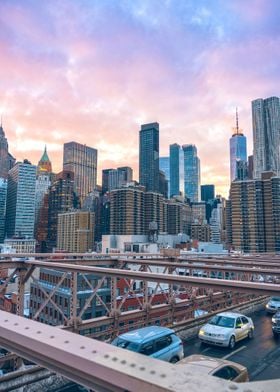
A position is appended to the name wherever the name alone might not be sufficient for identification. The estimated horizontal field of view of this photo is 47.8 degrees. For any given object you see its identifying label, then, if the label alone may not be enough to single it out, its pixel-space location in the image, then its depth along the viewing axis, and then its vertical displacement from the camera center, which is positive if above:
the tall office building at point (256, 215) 127.56 +7.92
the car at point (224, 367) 6.92 -3.03
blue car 8.28 -2.91
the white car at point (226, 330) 10.90 -3.43
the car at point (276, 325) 12.64 -3.69
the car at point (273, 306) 16.63 -3.80
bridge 1.54 -0.83
